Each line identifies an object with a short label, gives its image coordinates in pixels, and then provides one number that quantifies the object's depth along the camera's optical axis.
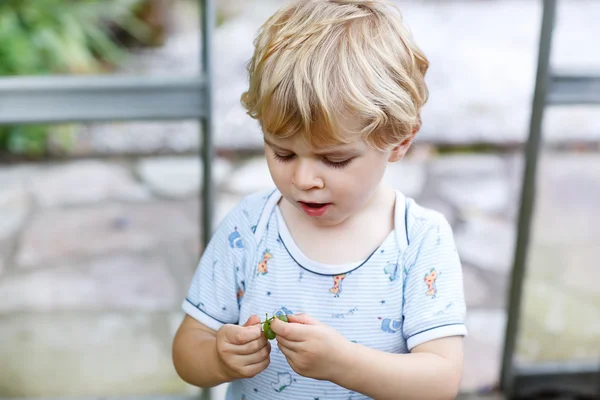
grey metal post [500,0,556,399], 2.26
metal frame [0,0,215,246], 2.11
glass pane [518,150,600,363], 3.05
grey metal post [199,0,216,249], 2.08
